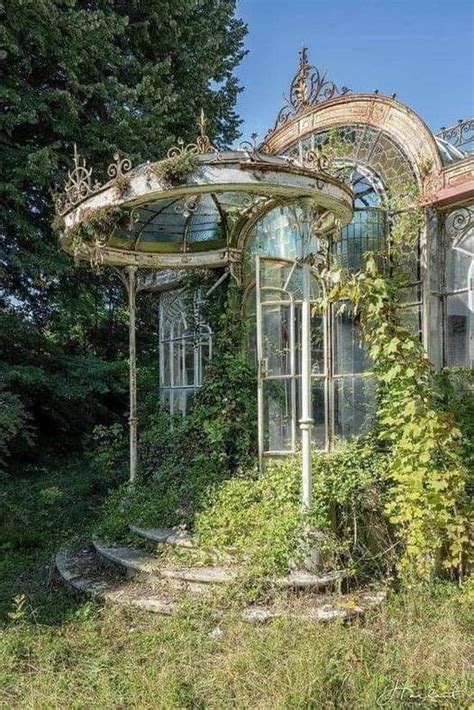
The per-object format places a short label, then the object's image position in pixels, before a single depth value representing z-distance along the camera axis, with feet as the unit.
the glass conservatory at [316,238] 15.01
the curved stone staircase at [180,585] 11.68
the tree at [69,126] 24.14
